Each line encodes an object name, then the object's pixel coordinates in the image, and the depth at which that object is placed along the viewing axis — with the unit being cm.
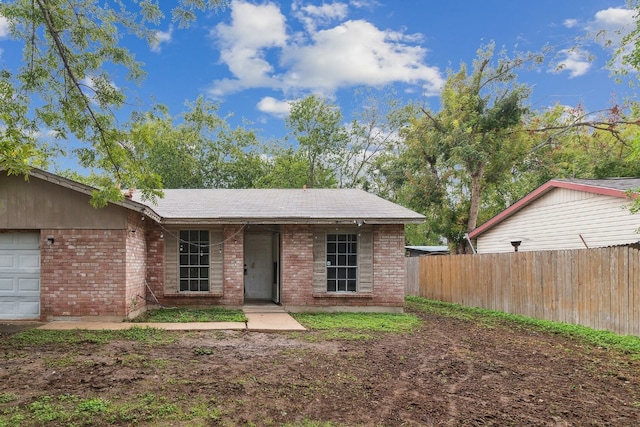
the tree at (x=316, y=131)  3247
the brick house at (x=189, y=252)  1016
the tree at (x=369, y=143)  3253
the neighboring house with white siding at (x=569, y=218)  1170
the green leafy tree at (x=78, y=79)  672
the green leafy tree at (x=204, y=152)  2927
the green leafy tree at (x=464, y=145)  2203
